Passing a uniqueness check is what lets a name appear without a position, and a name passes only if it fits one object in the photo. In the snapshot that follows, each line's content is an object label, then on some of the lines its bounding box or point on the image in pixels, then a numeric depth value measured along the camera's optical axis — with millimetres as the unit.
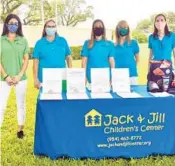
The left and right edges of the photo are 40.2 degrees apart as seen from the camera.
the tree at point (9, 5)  17403
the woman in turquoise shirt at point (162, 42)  2749
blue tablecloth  2181
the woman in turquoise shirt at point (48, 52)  2559
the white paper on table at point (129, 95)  2230
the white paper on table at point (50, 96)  2168
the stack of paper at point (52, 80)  2265
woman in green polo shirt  2533
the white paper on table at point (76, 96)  2197
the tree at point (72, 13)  20099
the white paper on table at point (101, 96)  2196
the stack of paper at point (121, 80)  2301
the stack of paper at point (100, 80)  2287
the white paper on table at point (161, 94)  2264
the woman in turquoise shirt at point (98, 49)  2540
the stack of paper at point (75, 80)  2258
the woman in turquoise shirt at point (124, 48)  2645
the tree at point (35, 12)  18128
